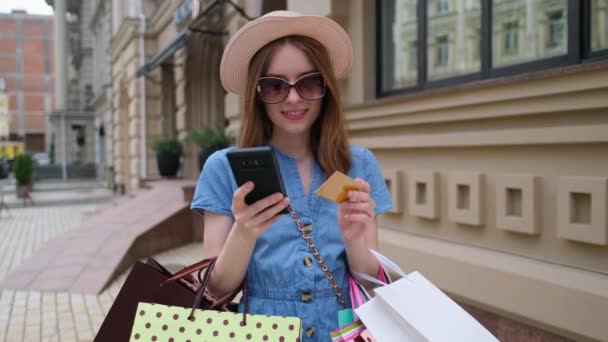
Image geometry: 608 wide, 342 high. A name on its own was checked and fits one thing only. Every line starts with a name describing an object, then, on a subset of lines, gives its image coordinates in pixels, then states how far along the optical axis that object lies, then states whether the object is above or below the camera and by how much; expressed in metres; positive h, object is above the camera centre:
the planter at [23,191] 18.23 -1.23
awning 8.45 +2.26
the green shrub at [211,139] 9.58 +0.29
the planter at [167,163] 12.72 -0.18
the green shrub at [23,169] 18.52 -0.45
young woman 1.53 -0.12
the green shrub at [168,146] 12.66 +0.22
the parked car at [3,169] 30.73 -0.80
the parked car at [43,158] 49.88 -0.21
